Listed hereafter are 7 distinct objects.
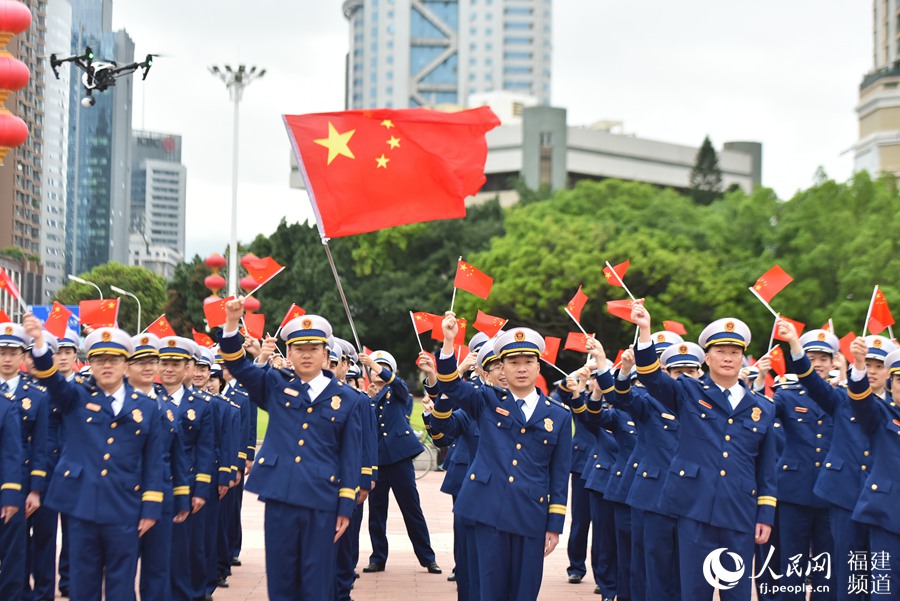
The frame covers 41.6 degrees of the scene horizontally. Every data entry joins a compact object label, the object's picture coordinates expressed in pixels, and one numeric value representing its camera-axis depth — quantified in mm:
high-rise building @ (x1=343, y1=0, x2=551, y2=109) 152750
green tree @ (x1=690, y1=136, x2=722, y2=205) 90188
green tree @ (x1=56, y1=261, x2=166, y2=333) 61812
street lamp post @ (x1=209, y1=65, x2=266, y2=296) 35125
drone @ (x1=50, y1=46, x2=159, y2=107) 16580
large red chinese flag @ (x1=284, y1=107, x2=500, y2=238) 10250
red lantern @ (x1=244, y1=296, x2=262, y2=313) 33781
